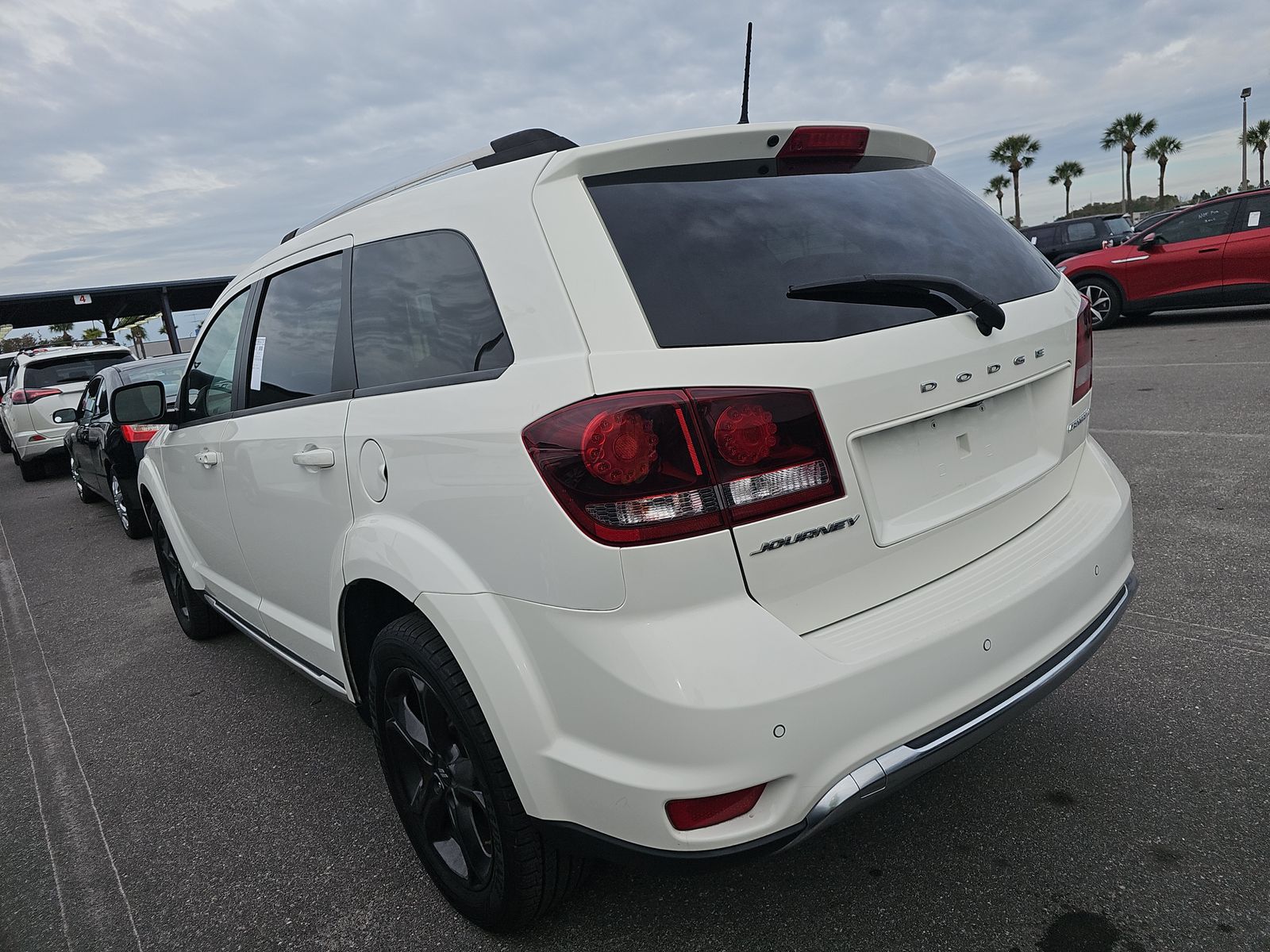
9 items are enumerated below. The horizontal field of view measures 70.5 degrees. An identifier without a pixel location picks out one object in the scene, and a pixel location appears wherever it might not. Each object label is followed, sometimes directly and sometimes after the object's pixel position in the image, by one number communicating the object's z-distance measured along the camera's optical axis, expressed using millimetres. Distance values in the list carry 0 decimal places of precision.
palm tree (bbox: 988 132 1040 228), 63438
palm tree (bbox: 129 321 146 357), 59688
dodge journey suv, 1642
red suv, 10883
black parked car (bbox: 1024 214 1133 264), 18234
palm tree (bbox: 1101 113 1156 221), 62438
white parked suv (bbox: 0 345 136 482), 11695
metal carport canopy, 29875
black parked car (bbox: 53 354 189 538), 7305
